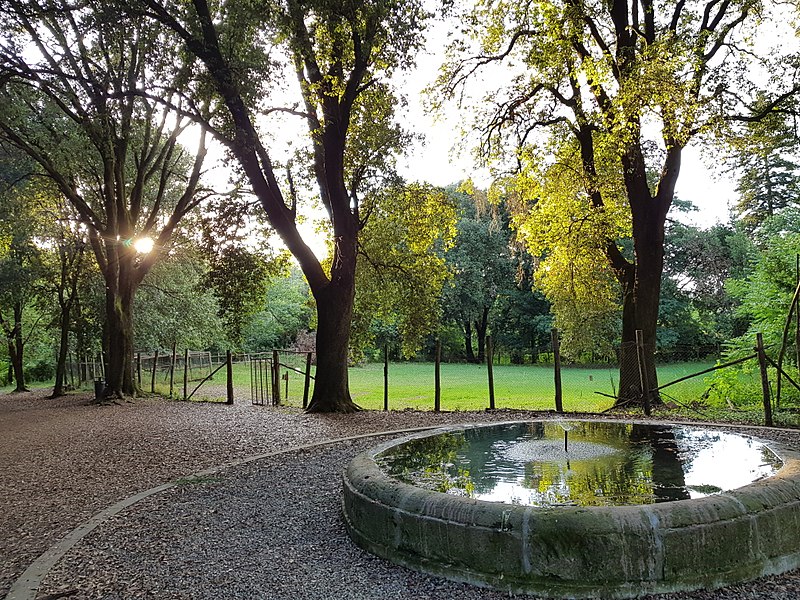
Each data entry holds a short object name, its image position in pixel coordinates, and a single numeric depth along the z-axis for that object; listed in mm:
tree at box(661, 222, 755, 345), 33969
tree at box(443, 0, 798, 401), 10336
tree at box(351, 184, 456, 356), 14180
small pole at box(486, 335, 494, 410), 11851
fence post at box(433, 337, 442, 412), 12414
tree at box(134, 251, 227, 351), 22156
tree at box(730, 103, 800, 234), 33156
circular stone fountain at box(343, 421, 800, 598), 3510
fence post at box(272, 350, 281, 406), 15258
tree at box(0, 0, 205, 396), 11055
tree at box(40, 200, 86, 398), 20172
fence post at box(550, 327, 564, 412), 11048
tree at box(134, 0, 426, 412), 9711
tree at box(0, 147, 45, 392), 15734
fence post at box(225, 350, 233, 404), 15689
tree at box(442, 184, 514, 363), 37250
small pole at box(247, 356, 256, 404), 16747
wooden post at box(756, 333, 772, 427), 8719
